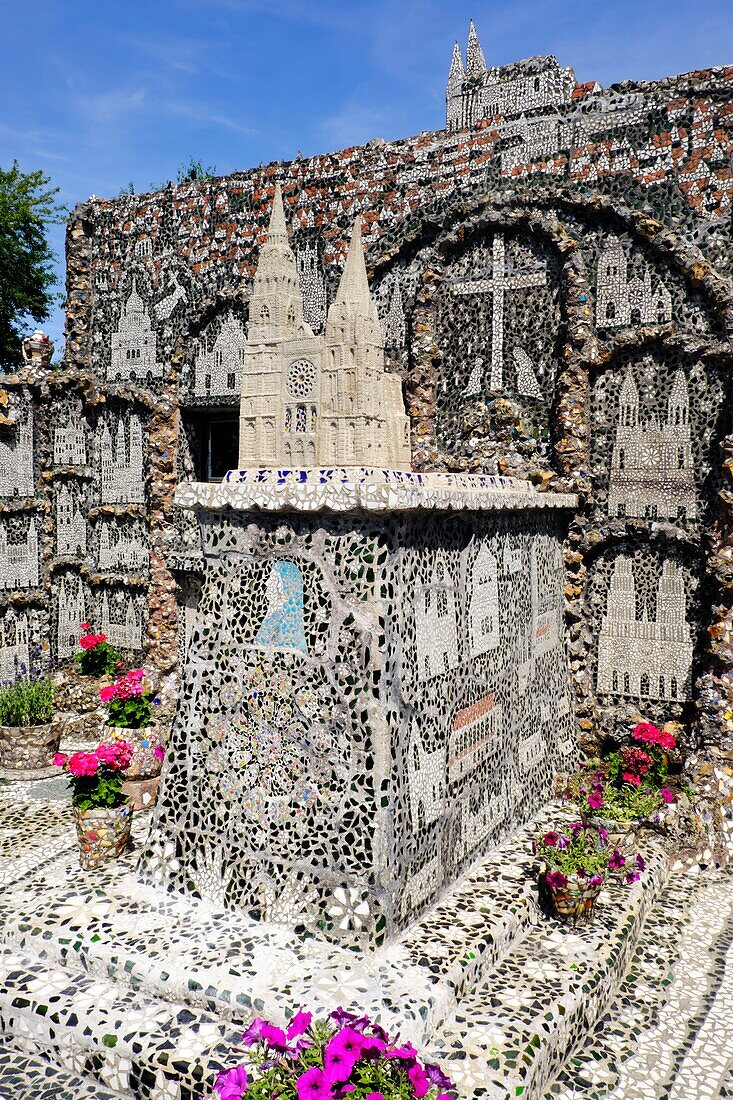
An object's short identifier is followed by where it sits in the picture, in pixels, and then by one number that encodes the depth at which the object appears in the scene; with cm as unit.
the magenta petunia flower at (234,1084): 319
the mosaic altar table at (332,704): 491
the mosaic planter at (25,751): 887
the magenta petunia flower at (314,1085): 304
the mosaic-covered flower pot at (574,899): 562
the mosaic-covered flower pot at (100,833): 594
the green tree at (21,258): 1534
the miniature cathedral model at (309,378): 650
